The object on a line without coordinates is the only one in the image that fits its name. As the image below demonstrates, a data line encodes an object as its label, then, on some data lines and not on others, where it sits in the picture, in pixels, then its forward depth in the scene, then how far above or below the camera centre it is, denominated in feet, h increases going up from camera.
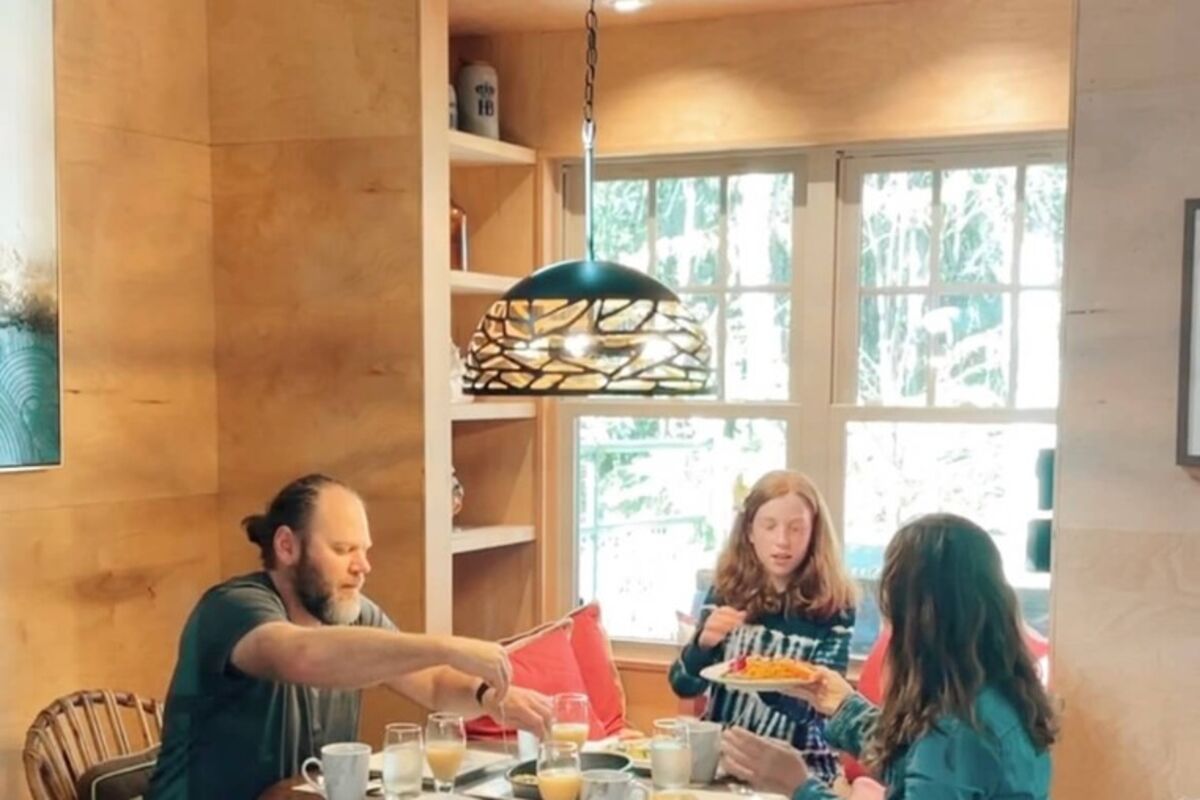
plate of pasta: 8.36 -2.31
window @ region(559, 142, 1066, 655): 11.72 -0.21
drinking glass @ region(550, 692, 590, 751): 7.78 -2.40
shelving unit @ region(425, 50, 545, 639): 13.16 -1.26
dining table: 7.41 -2.78
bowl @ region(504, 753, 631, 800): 7.75 -2.68
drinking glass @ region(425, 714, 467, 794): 7.49 -2.49
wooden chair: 8.68 -2.99
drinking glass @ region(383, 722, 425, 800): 7.37 -2.55
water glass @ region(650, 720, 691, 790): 7.36 -2.53
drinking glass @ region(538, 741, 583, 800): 7.09 -2.50
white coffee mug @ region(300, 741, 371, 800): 7.12 -2.51
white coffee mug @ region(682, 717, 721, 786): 7.68 -2.57
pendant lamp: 7.35 +0.00
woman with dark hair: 5.84 -1.67
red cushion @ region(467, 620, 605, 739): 11.02 -2.94
